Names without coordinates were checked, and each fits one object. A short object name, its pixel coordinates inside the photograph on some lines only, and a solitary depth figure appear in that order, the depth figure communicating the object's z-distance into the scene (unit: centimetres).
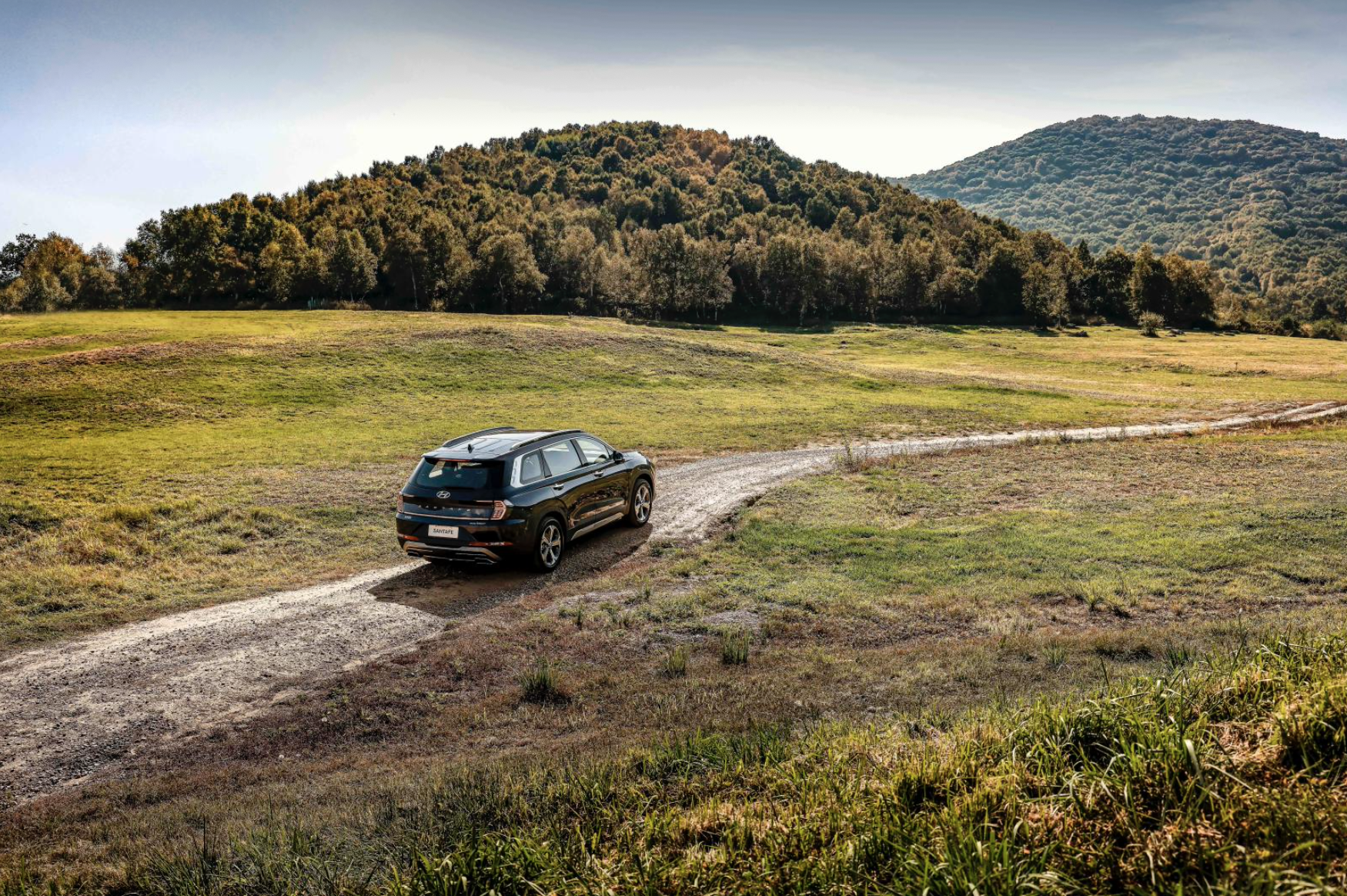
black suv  1287
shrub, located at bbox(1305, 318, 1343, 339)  10775
